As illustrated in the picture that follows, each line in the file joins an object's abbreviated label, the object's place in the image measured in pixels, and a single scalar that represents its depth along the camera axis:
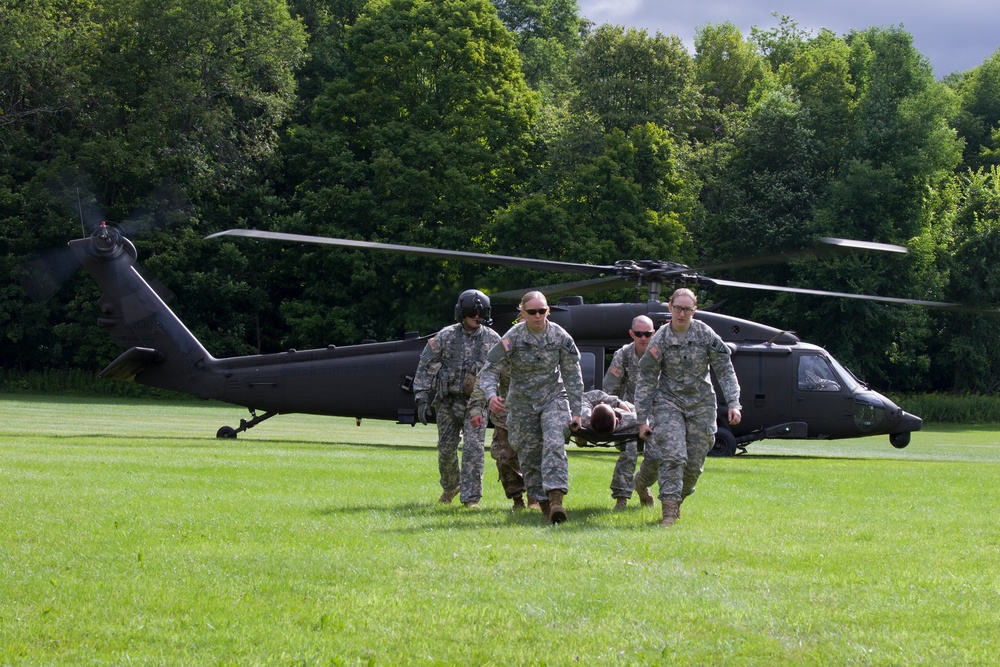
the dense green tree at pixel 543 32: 74.12
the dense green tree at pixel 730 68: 68.12
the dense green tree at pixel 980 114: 66.56
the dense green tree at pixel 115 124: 48.84
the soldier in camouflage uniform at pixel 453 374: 12.09
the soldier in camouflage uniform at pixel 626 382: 12.02
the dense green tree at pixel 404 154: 50.03
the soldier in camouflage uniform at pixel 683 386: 11.09
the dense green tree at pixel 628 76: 53.59
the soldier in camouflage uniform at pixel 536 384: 10.99
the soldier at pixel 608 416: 11.11
